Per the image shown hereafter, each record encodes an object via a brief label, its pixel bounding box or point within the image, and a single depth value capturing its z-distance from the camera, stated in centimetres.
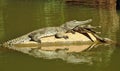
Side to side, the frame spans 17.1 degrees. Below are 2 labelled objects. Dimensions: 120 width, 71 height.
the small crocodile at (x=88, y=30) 1844
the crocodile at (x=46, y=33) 1781
